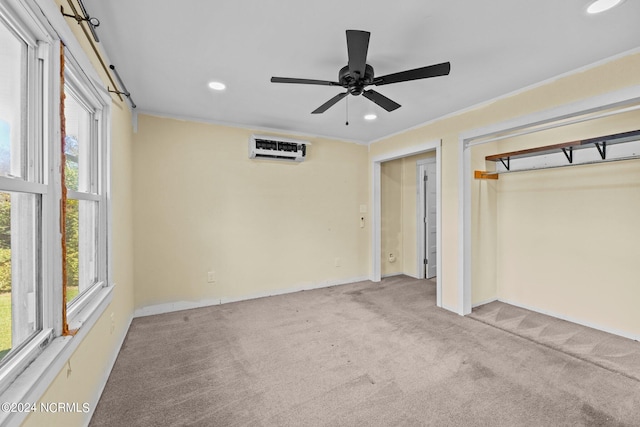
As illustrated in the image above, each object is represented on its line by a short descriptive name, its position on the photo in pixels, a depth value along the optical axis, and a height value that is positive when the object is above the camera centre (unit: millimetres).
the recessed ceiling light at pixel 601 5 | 1579 +1180
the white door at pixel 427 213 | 4949 -5
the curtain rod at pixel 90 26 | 1478 +1097
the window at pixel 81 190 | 1786 +168
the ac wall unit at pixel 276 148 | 3764 +902
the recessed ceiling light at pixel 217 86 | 2608 +1207
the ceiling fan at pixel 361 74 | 1572 +923
